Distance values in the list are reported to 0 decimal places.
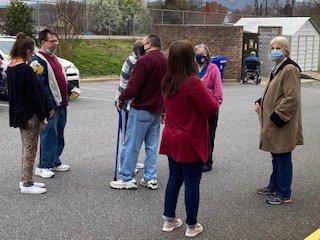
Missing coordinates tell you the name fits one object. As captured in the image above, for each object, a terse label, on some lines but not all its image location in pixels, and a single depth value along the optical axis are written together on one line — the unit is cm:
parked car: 1285
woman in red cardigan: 432
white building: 2725
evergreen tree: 2358
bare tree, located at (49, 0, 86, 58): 2278
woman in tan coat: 518
